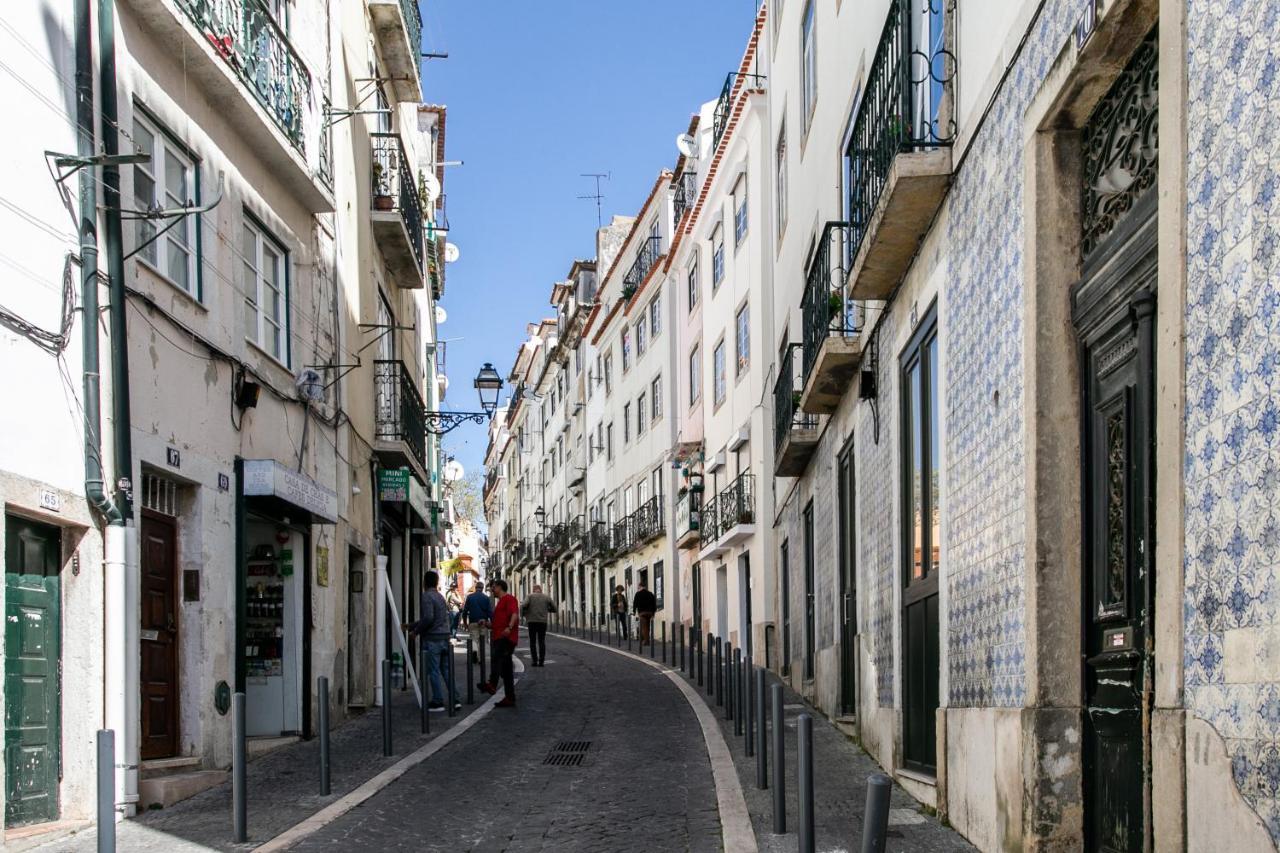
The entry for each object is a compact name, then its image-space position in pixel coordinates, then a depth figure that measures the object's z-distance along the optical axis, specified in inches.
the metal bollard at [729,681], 589.6
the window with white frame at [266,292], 546.3
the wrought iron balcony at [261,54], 483.5
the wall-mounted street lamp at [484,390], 916.0
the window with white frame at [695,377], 1350.9
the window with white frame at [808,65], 731.4
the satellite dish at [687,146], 1441.9
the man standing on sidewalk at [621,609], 1477.6
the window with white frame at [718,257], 1202.0
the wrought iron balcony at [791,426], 732.0
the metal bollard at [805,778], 247.4
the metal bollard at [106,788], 250.7
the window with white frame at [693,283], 1369.3
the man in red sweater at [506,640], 679.1
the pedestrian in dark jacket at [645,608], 1282.0
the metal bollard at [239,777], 329.1
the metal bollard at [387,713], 479.1
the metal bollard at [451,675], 645.3
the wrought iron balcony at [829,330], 549.6
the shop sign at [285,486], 509.7
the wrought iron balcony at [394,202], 800.3
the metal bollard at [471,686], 732.7
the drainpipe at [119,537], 382.3
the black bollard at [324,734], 399.5
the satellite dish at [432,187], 1300.6
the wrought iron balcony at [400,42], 824.9
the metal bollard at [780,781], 335.6
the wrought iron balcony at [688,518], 1357.0
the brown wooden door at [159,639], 443.5
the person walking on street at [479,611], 814.5
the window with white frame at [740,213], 1088.2
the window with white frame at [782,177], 888.3
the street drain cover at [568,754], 480.7
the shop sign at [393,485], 804.6
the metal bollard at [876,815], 162.2
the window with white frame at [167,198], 439.8
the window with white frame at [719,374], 1205.1
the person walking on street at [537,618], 977.5
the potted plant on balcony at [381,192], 800.9
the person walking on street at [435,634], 657.0
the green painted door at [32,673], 339.3
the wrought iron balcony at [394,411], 796.0
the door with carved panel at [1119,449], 236.2
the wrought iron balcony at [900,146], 372.5
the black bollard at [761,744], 393.7
